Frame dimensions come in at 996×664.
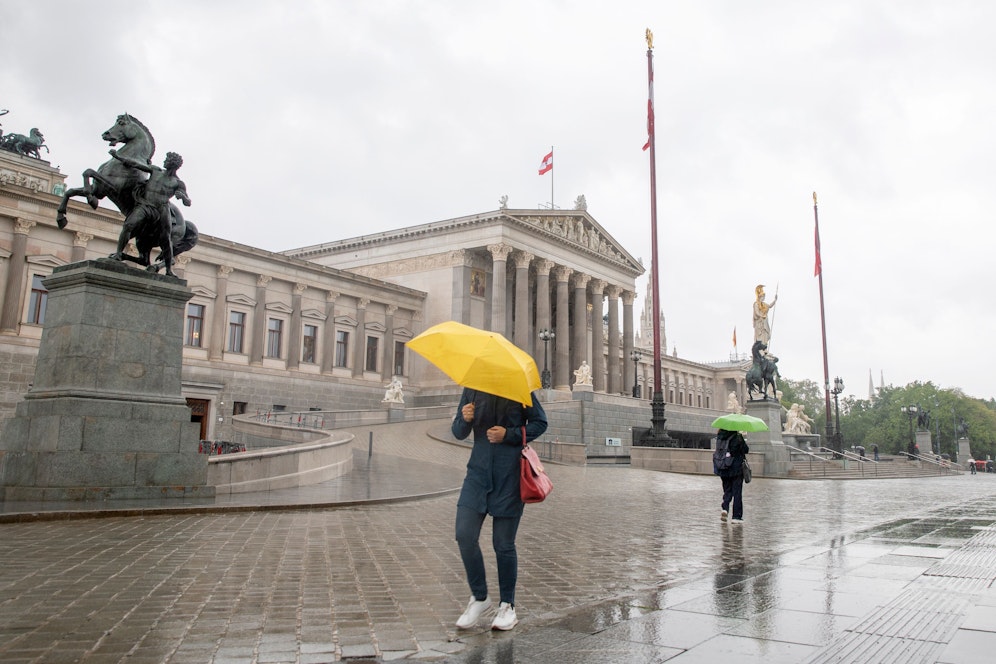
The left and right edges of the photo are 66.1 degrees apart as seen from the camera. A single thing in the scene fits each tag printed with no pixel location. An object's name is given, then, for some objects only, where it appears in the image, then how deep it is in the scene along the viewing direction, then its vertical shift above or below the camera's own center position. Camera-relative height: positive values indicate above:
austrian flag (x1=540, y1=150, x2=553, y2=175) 61.26 +22.35
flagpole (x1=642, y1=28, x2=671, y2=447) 32.44 +6.29
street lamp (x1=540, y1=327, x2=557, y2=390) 45.97 +4.62
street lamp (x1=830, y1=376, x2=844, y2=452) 47.41 +1.71
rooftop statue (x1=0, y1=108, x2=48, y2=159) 63.25 +23.64
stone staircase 32.58 -0.94
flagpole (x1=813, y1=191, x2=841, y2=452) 50.56 +8.61
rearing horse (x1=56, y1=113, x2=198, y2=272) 12.41 +4.11
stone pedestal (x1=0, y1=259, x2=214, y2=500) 10.98 +0.47
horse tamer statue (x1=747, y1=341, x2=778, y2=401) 32.78 +3.25
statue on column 33.53 +5.60
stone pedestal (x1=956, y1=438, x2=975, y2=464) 60.40 +0.05
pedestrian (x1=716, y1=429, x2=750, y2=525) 12.78 -0.48
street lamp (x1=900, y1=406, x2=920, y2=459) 53.09 +2.57
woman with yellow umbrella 5.11 +0.02
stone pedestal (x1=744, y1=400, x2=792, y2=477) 30.83 +0.25
